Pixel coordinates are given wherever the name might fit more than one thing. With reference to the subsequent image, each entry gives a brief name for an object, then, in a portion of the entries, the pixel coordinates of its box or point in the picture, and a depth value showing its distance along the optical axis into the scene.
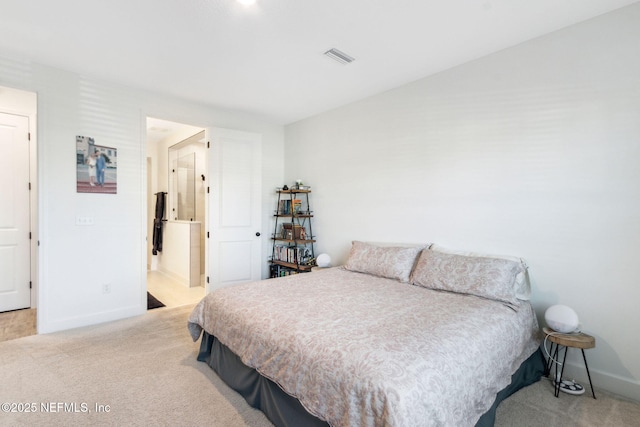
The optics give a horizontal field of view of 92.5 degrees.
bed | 1.27
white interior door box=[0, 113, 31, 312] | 3.56
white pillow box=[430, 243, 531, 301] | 2.28
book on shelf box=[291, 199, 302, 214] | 4.39
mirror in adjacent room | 5.29
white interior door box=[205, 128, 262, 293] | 4.00
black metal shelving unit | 4.23
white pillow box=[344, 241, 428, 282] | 2.85
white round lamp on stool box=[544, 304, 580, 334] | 2.04
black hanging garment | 5.70
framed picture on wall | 3.12
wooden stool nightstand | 1.96
